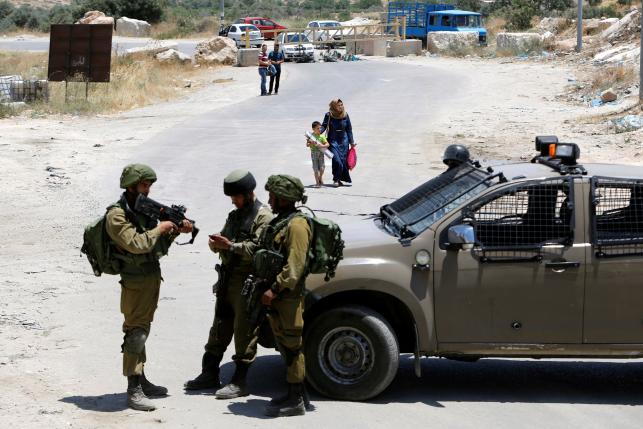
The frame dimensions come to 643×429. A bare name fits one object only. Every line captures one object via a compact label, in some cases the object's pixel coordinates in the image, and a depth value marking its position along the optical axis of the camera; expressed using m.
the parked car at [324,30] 55.35
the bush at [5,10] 83.94
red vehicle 60.58
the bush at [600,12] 66.69
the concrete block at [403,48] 53.47
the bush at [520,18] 60.28
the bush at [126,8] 73.00
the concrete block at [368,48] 54.88
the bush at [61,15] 72.94
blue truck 54.44
